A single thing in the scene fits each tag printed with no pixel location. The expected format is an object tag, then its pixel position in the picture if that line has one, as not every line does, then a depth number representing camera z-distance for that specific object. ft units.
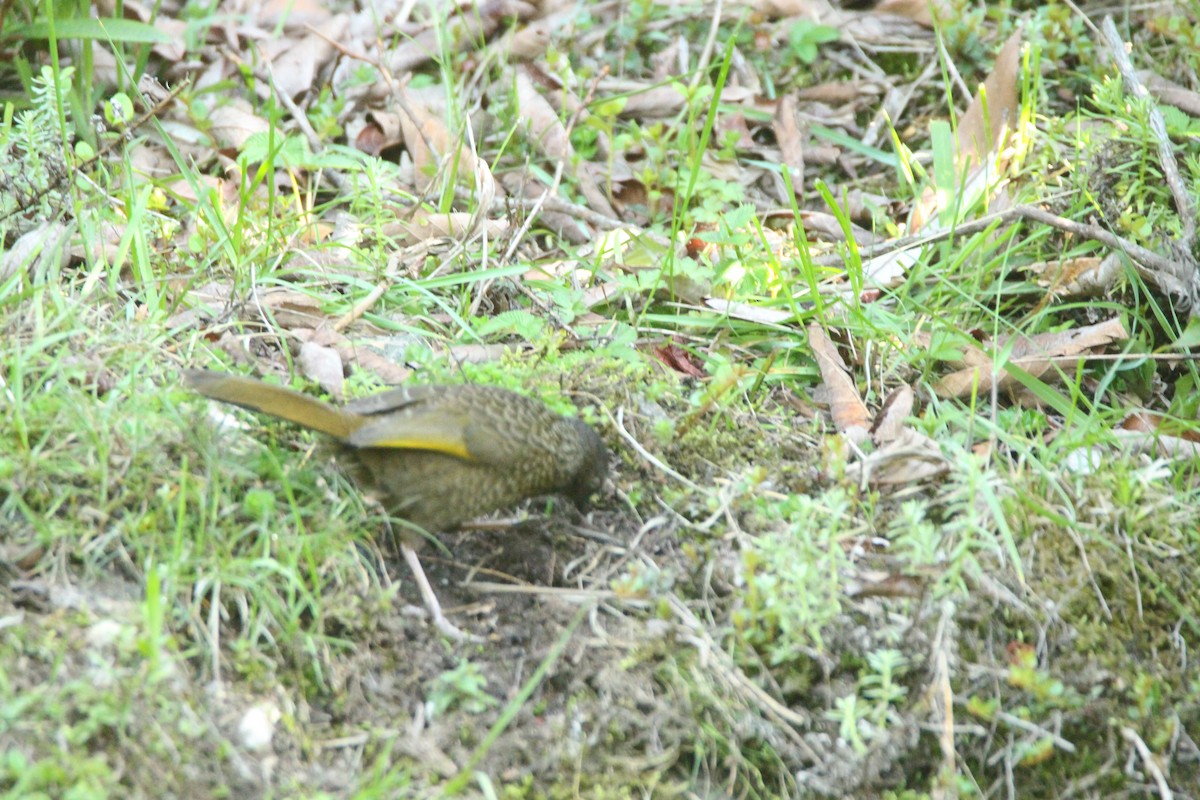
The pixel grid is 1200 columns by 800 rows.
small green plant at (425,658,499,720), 19.30
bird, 20.98
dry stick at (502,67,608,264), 30.60
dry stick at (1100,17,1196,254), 28.04
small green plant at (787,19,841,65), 41.19
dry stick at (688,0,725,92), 39.31
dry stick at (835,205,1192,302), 27.94
